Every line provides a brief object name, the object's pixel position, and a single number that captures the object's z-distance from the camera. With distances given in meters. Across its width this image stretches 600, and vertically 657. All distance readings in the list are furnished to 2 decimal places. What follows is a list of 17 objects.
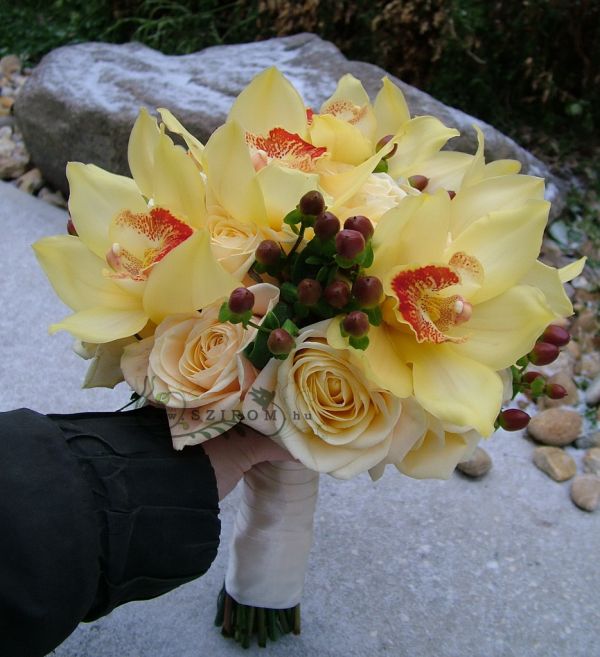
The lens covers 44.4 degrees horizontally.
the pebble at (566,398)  1.57
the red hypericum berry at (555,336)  0.70
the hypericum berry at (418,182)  0.74
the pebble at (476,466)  1.33
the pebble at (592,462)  1.41
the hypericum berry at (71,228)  0.72
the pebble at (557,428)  1.46
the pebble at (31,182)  2.19
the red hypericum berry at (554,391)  0.73
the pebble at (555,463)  1.38
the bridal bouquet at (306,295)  0.59
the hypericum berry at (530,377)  0.73
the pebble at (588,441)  1.47
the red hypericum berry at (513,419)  0.71
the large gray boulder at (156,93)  1.93
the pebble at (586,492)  1.30
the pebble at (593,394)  1.56
